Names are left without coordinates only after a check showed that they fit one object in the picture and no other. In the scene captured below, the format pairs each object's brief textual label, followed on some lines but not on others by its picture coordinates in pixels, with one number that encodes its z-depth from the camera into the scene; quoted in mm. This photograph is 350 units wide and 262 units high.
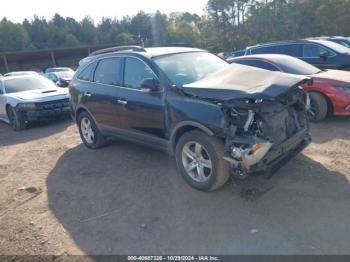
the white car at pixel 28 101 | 8781
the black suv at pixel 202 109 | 3723
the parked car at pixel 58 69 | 23278
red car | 6332
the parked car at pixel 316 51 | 9055
